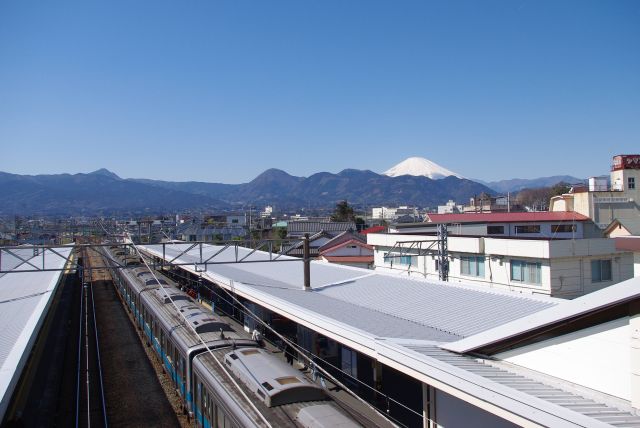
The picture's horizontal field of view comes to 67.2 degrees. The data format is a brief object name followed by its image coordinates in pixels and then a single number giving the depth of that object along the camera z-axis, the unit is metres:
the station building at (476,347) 5.35
